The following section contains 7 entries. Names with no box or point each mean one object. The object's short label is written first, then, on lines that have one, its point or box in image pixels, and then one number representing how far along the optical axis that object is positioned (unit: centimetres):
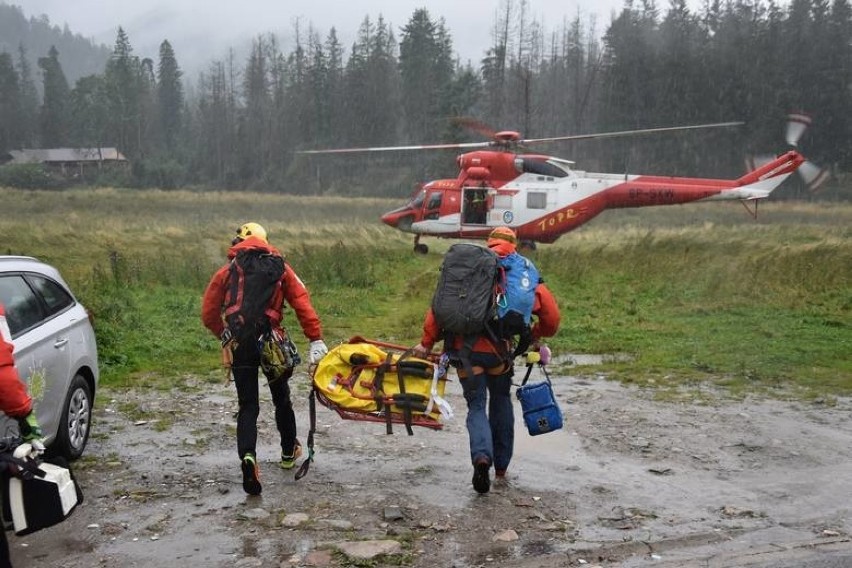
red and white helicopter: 2123
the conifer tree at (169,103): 8894
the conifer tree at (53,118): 7831
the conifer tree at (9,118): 7806
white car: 572
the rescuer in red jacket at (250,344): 571
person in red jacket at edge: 381
